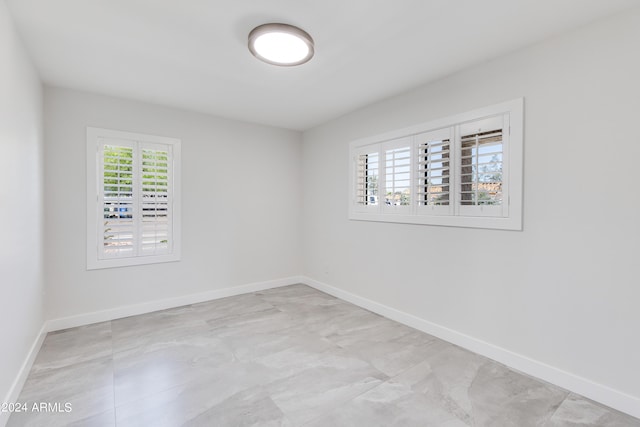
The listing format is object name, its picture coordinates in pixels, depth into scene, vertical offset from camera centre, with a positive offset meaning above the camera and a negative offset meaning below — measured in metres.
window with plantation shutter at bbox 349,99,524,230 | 2.46 +0.38
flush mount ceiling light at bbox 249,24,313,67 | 2.09 +1.23
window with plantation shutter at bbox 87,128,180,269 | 3.36 +0.11
